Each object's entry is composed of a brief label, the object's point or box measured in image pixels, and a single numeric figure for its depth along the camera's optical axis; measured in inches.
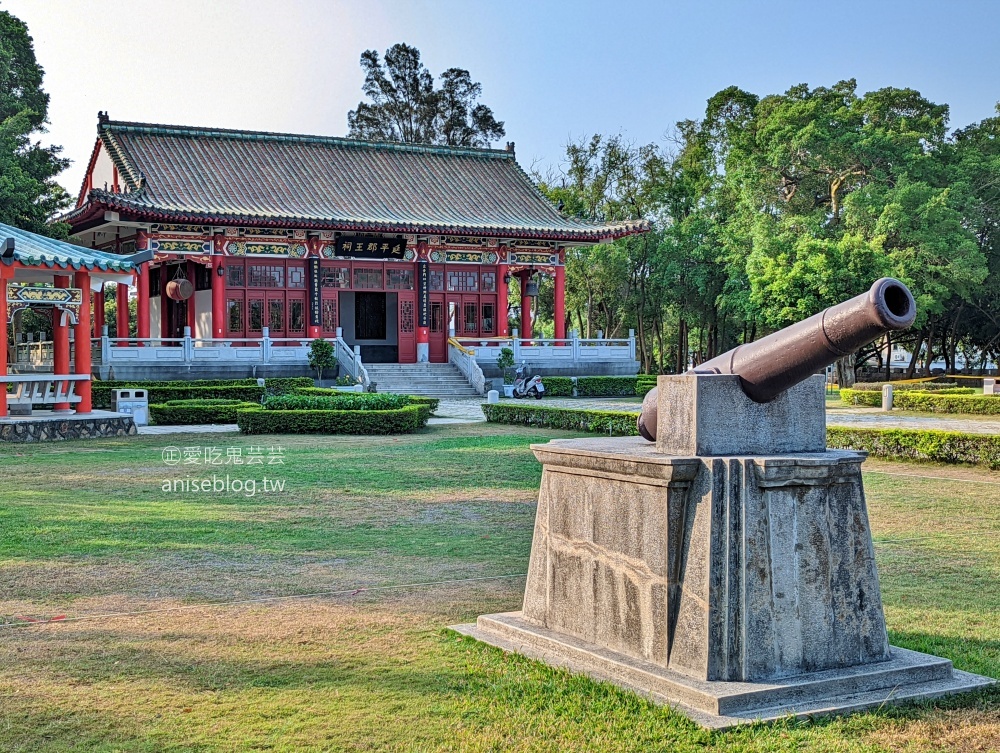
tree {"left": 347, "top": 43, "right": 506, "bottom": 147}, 2003.0
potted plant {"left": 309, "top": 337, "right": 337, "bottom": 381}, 1125.7
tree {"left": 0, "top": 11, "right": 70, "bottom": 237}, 975.6
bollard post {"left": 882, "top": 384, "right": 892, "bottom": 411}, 949.8
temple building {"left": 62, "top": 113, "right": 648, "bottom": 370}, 1203.9
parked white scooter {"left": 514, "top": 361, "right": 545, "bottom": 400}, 1119.0
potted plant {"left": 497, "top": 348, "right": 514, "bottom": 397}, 1208.4
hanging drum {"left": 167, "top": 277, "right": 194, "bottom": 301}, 1178.0
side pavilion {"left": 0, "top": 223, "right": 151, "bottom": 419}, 703.1
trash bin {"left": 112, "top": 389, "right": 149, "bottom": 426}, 804.6
